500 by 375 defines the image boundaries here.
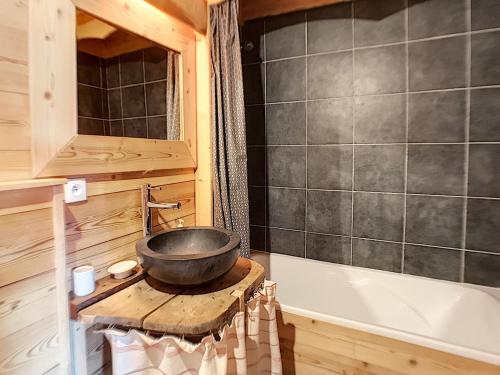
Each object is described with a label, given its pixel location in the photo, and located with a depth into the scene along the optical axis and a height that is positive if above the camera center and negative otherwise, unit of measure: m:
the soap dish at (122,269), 1.22 -0.40
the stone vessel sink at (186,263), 1.01 -0.32
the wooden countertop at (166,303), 0.94 -0.46
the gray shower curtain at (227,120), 1.78 +0.34
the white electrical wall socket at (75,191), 1.08 -0.05
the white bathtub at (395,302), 1.46 -0.85
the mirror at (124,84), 1.17 +0.43
